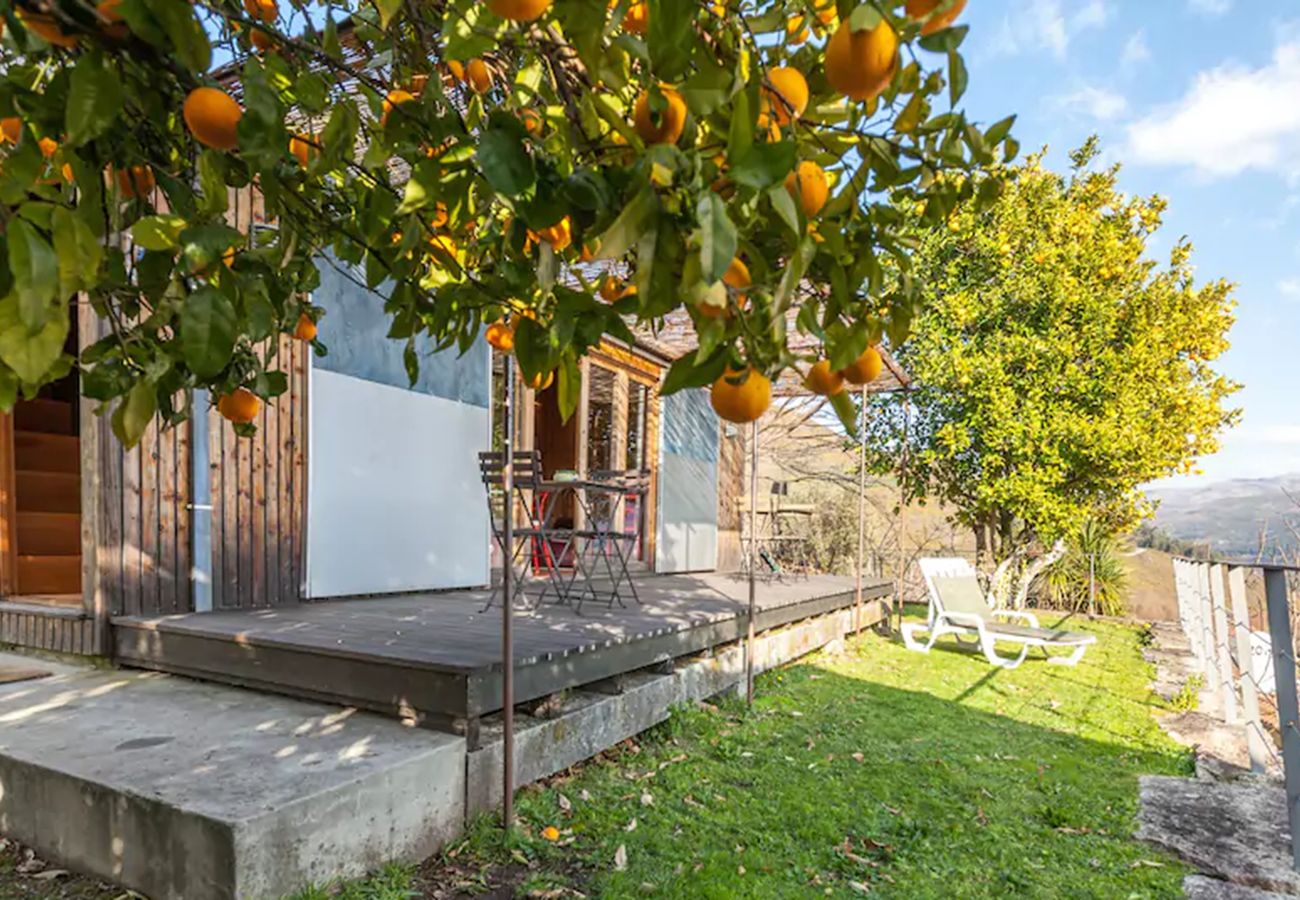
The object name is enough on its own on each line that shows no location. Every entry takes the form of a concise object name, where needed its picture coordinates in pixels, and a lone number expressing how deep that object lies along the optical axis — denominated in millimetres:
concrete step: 2068
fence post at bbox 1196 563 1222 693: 5164
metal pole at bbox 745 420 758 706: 4846
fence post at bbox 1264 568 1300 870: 2869
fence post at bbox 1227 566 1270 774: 3729
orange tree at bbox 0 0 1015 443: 764
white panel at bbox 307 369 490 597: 4844
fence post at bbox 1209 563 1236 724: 4547
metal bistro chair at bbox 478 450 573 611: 4320
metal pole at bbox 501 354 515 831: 2744
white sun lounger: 6699
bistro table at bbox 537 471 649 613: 4539
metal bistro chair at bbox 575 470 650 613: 4727
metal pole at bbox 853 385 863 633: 7133
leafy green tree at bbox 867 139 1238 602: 8883
